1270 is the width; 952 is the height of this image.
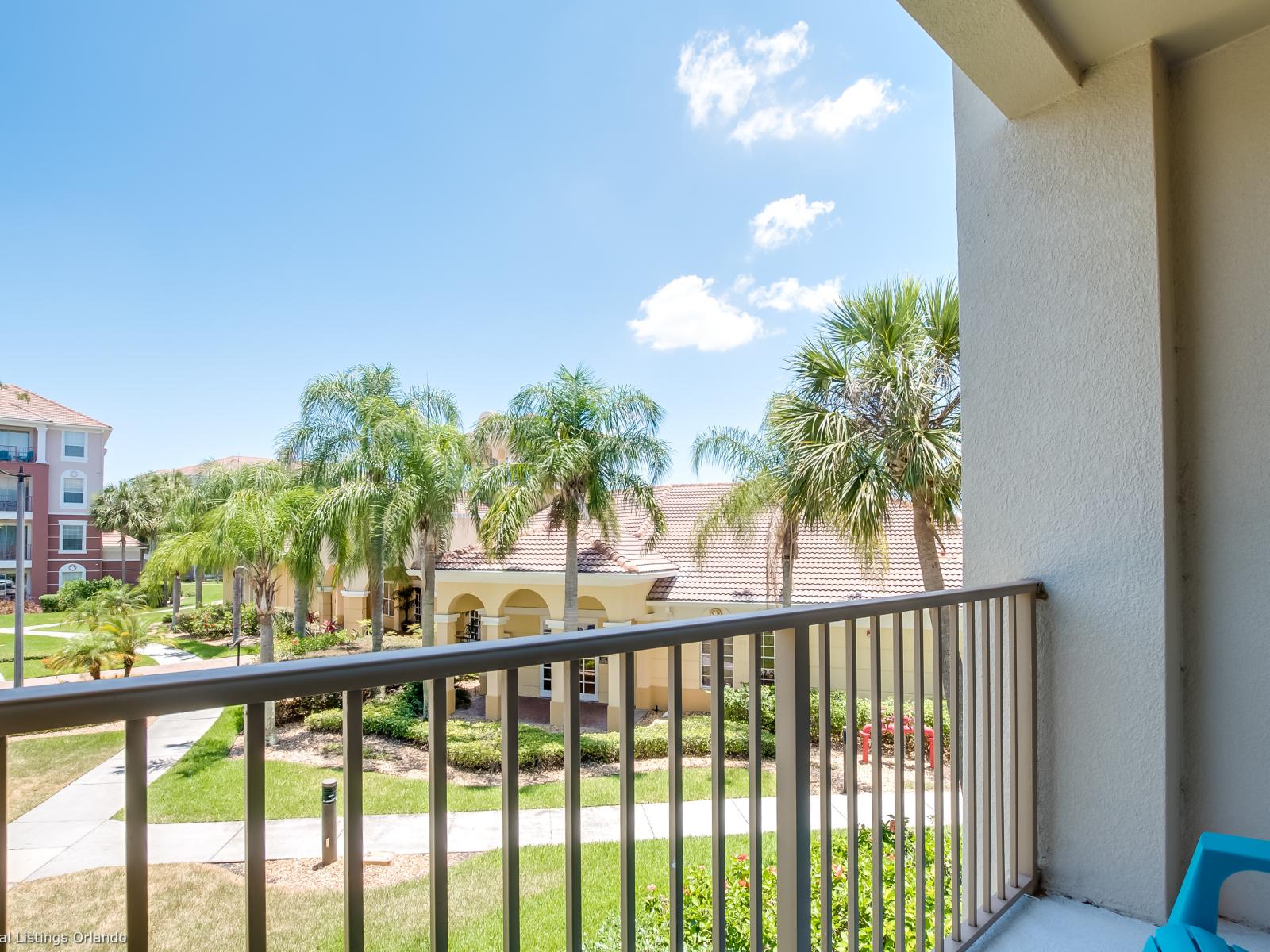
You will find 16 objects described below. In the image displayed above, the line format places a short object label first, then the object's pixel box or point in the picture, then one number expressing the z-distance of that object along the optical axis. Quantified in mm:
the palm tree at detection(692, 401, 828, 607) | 10023
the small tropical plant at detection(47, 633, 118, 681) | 13031
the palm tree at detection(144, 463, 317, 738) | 12344
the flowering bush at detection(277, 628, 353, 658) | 15493
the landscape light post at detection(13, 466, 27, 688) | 8862
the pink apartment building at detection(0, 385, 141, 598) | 23406
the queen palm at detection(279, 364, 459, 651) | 12016
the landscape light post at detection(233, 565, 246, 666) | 13793
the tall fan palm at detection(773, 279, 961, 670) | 6961
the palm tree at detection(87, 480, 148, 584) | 26109
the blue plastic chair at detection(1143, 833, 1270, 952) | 1215
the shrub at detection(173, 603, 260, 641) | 21922
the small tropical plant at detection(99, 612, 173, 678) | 13477
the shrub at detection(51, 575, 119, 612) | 23344
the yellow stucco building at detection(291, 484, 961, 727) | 10805
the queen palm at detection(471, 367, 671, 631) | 10703
